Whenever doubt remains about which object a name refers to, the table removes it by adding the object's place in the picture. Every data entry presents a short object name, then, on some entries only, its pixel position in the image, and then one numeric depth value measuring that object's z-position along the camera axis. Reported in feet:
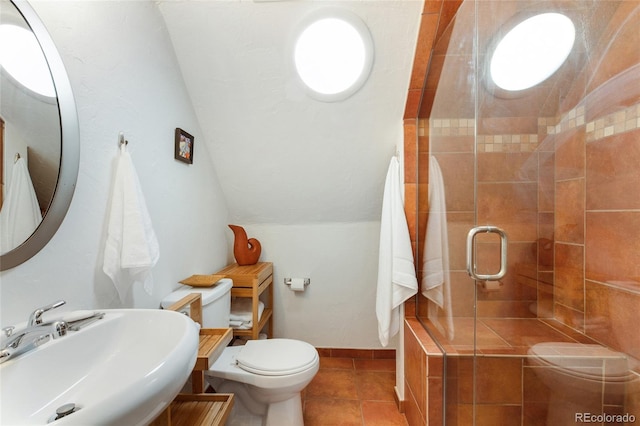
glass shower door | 3.66
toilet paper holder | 7.08
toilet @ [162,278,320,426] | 4.19
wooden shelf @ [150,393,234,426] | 3.35
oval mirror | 2.18
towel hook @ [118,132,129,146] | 3.39
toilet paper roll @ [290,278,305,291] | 6.93
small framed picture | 4.63
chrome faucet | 1.93
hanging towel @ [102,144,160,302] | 3.07
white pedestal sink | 1.52
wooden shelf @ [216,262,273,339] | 5.60
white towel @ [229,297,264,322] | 5.62
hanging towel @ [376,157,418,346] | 5.10
